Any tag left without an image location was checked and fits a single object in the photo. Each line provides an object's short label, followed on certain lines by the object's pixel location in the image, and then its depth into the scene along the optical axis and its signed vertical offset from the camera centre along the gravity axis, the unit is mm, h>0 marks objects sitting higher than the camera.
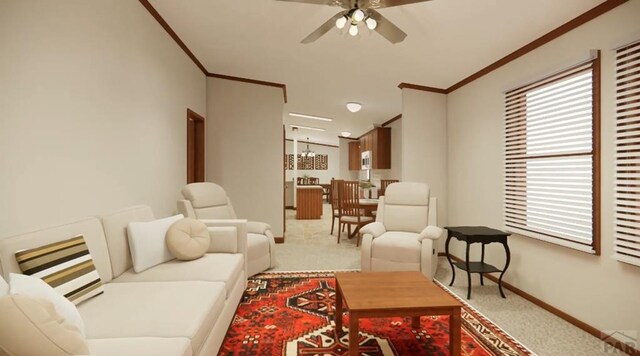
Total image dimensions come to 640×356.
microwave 7712 +480
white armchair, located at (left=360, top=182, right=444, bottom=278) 3180 -632
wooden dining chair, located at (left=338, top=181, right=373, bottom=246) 5148 -474
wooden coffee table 1771 -748
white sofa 1354 -683
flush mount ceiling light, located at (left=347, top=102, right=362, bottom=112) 5410 +1265
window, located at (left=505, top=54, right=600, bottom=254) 2375 +175
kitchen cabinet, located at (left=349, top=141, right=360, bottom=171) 9844 +734
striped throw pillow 1449 -456
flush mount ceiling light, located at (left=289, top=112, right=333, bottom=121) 7202 +1469
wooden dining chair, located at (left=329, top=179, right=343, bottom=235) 6121 -379
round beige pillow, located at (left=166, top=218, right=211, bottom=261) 2414 -501
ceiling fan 2035 +1129
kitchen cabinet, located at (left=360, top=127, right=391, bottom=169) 7094 +688
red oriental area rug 2064 -1148
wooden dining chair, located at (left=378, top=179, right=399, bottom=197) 6296 -112
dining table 5168 -459
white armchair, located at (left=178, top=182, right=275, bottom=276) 3410 -426
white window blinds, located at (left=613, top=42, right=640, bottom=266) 2025 +155
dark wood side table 2979 -602
